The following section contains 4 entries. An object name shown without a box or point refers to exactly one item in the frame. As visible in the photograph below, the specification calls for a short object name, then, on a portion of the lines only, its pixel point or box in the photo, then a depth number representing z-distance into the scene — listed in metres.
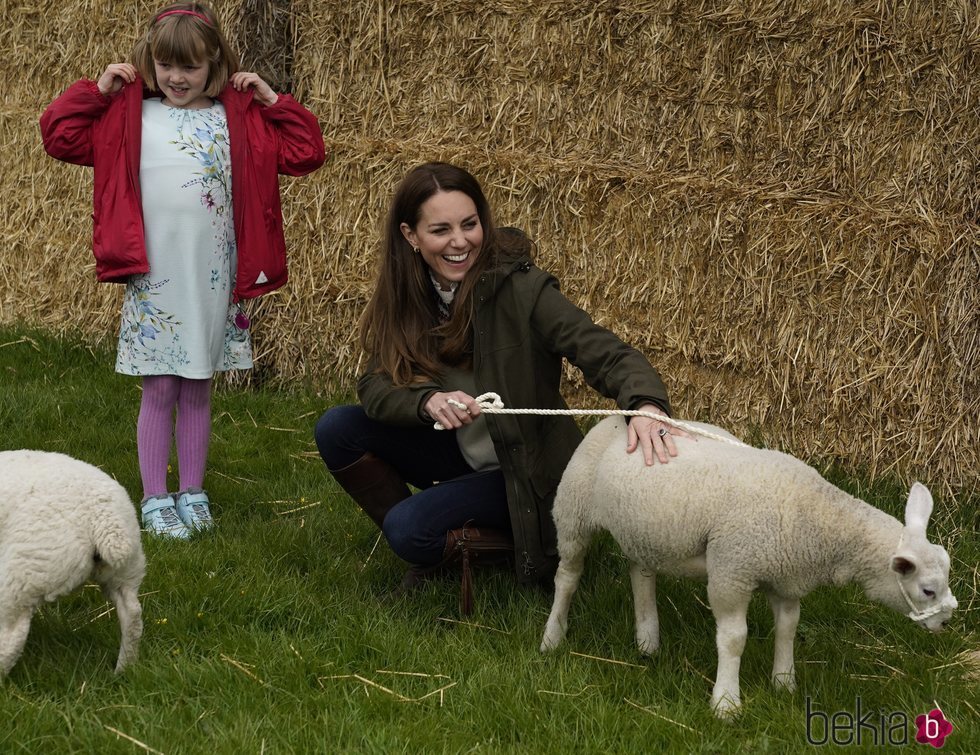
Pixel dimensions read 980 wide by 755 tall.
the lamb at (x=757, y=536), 3.17
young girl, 4.71
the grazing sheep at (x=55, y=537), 3.23
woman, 4.05
